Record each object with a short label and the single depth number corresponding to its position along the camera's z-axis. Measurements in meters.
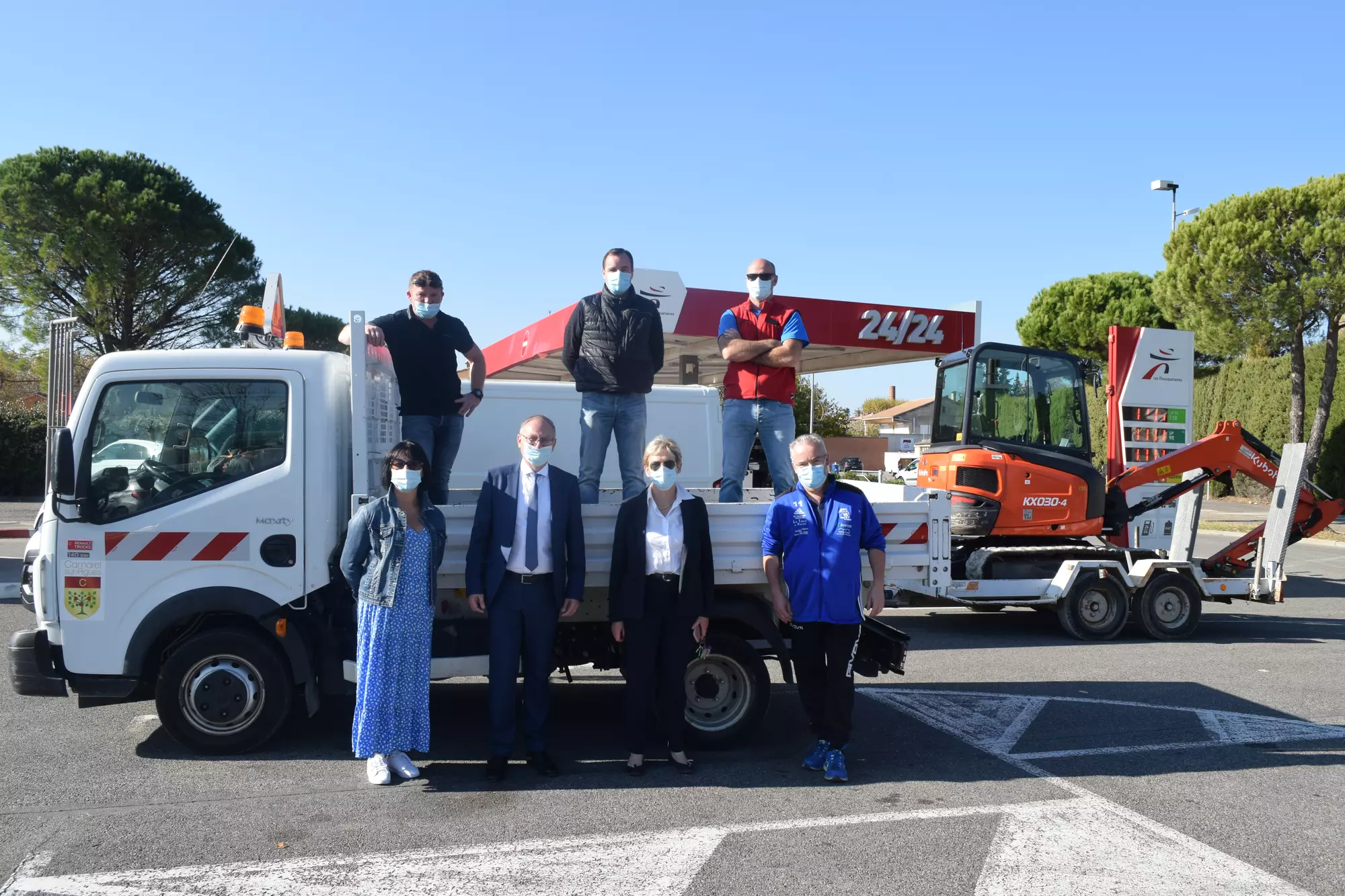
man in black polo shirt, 5.85
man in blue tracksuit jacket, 5.08
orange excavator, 9.62
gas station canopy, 16.81
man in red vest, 6.36
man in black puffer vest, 5.97
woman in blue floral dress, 4.87
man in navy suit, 5.02
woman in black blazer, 5.08
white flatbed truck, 5.09
